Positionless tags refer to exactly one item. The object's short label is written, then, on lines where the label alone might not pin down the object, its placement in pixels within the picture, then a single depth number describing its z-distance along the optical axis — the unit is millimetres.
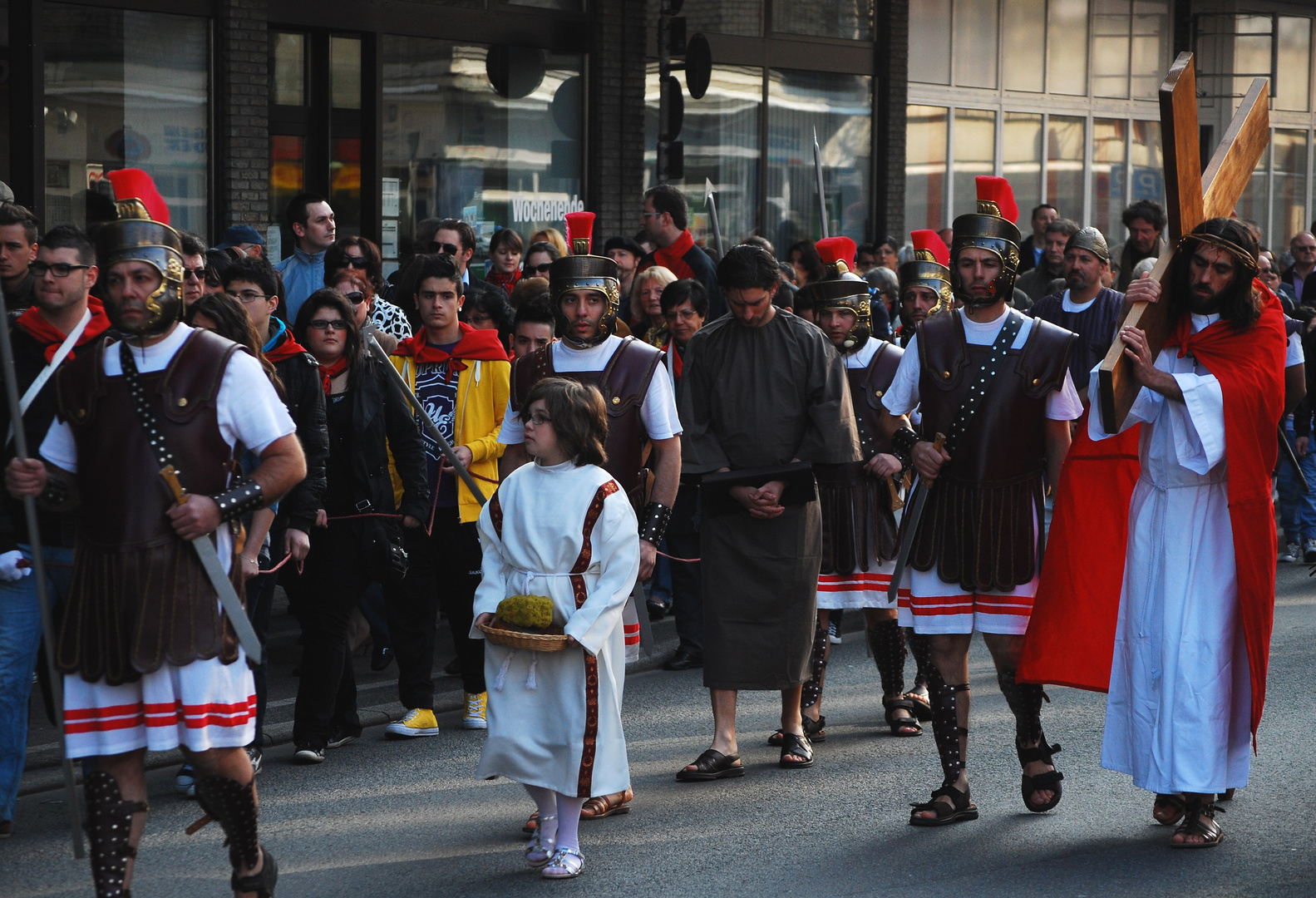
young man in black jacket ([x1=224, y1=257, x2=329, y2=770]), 12453
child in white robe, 10367
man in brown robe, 12812
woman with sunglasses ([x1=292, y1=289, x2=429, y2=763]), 13281
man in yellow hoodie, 14156
